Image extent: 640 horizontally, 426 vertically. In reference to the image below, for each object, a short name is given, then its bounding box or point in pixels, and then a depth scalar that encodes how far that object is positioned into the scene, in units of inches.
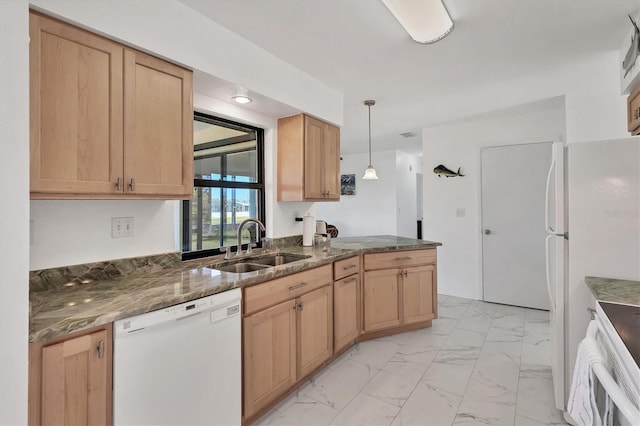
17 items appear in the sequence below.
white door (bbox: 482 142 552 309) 151.8
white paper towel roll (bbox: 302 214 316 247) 121.6
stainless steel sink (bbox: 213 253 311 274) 92.0
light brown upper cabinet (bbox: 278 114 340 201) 112.5
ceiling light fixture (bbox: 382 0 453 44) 70.7
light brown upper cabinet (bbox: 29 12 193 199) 52.6
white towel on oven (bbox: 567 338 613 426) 37.6
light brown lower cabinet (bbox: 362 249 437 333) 116.3
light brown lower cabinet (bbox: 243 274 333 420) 71.1
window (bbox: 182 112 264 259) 95.2
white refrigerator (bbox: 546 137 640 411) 67.6
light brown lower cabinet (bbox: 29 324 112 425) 41.6
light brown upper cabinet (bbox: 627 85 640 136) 84.1
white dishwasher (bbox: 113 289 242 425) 49.7
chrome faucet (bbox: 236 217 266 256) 95.0
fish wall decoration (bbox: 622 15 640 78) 76.9
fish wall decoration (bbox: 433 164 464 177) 171.9
